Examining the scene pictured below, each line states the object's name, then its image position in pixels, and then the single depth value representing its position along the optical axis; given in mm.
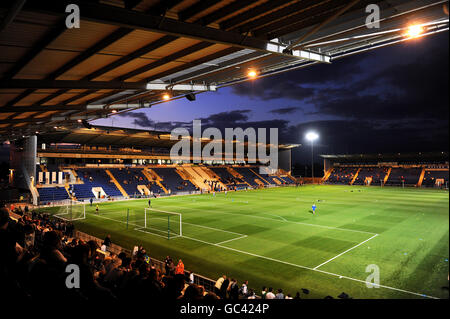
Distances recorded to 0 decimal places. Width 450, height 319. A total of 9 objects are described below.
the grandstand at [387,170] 73469
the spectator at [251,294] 10070
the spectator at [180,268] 12273
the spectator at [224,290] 7486
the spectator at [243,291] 10920
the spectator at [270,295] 10180
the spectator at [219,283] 10070
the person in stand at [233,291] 8033
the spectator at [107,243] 16391
